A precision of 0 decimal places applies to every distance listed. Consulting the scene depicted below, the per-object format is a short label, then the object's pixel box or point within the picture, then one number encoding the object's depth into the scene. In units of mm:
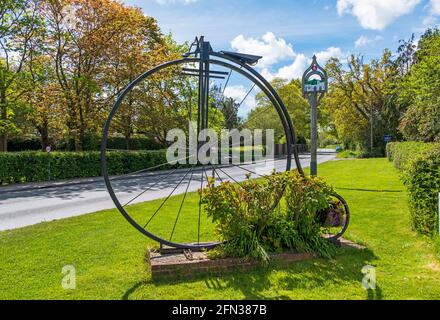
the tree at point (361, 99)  36625
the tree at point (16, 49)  16891
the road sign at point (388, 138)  33906
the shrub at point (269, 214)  4512
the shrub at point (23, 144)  28391
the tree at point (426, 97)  14633
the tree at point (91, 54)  19219
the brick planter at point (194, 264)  4188
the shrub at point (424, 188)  5457
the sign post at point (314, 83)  7328
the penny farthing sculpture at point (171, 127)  4977
